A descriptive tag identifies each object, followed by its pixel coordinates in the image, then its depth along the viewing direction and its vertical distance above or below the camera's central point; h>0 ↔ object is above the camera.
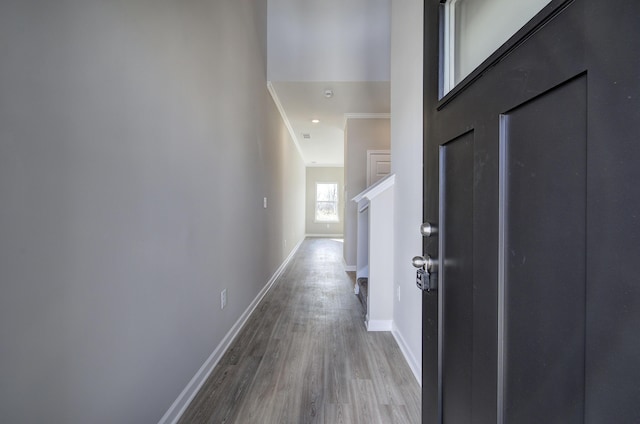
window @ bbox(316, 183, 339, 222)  9.87 +0.19
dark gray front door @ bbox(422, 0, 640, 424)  0.35 -0.03
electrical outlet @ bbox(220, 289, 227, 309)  1.98 -0.66
